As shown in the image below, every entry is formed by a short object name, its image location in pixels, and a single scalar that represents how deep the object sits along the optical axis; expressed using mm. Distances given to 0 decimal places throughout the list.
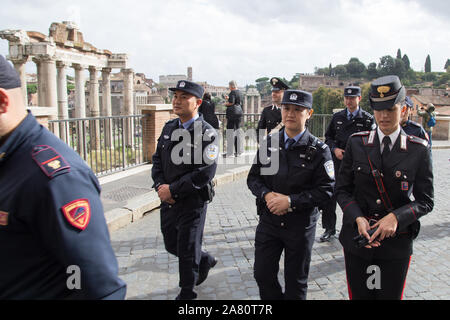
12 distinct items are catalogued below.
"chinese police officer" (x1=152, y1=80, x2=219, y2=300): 3893
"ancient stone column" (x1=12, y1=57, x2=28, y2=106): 24125
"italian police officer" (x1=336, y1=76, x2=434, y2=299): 2777
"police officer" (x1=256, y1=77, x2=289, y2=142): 7983
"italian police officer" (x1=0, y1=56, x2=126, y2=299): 1454
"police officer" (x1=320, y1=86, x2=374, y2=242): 5724
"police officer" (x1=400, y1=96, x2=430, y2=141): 4922
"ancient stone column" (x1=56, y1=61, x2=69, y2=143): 29669
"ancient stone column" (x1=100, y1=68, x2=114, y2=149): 34969
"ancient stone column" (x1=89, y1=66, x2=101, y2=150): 33466
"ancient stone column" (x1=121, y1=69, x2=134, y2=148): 33875
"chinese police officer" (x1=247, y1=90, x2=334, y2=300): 3260
